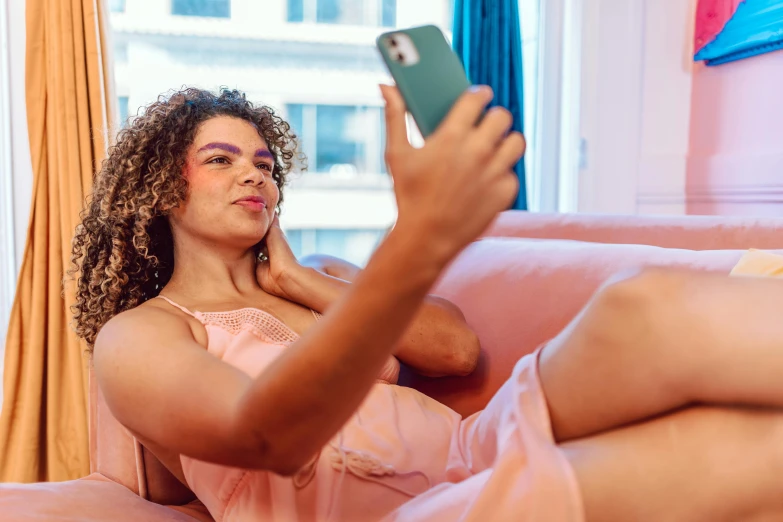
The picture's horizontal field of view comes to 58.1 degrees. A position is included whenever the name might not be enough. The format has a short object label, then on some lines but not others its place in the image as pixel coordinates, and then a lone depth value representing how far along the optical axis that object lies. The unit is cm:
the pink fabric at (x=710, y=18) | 262
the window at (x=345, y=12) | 295
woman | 65
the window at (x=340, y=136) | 302
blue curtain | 273
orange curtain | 231
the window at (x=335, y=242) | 303
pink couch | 137
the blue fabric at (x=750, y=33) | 234
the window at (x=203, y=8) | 281
